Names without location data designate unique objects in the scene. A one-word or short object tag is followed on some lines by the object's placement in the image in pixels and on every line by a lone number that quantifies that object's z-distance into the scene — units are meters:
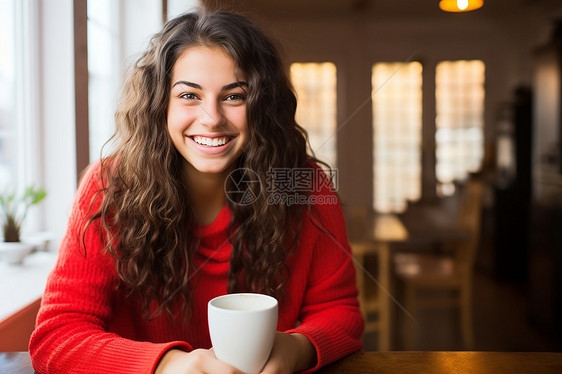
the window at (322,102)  3.43
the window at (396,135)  3.33
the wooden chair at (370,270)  2.27
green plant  1.12
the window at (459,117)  3.15
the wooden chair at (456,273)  2.33
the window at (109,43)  1.57
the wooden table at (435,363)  0.61
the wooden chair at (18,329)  0.83
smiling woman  0.77
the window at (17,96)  1.19
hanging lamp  1.71
